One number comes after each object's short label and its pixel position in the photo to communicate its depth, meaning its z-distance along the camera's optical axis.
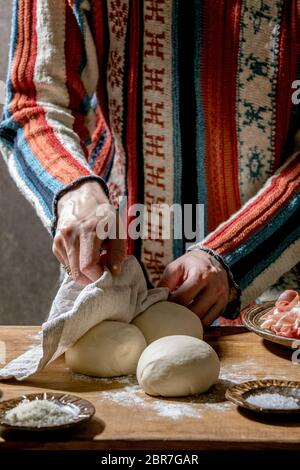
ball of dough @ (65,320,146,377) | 1.22
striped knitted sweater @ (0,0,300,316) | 1.63
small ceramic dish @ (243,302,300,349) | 1.29
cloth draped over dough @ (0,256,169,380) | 1.22
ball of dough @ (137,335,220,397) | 1.12
